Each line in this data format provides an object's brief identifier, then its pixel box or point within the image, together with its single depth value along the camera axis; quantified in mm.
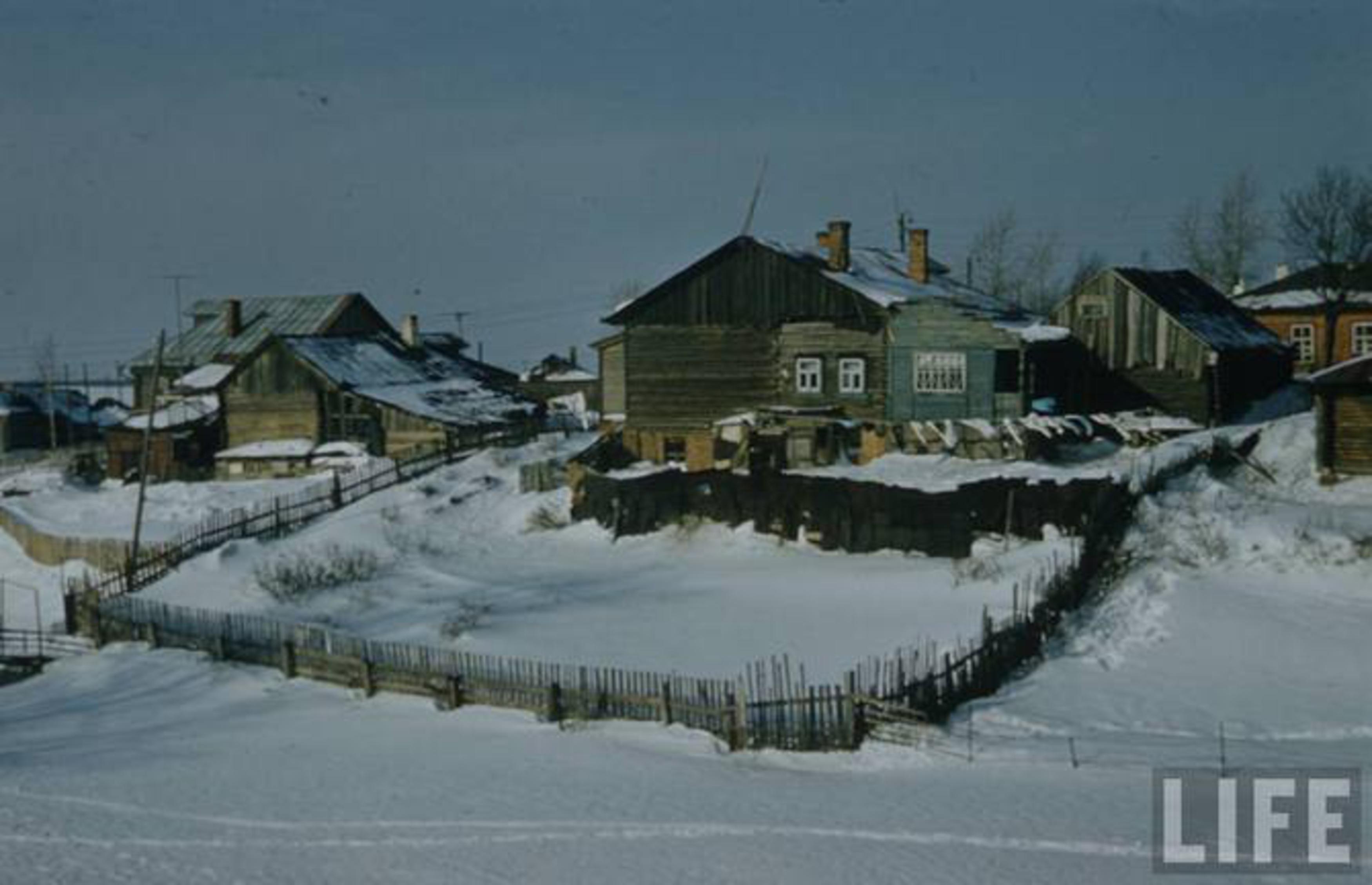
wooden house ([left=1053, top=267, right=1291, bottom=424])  42188
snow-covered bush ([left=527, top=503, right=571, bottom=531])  37469
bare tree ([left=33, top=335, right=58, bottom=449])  69750
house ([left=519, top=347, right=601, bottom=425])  64062
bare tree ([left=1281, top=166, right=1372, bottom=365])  52625
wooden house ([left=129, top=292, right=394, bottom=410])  66375
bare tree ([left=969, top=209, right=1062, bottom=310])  83312
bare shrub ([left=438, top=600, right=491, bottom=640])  27344
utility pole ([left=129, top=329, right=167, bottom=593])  35656
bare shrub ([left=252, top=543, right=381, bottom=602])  32312
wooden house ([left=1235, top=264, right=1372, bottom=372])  52781
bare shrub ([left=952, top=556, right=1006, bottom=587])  27359
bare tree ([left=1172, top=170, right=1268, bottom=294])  78312
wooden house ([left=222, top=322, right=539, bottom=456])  50594
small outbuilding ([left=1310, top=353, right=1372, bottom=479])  30203
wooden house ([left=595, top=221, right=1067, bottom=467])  40312
